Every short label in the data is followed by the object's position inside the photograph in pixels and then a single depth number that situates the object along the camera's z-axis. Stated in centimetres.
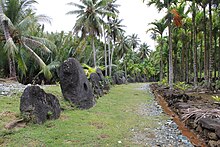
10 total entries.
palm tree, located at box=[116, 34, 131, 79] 3975
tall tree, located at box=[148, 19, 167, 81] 2012
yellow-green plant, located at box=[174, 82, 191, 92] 1666
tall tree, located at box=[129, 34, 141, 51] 5746
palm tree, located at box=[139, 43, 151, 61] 5769
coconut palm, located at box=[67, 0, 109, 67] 2217
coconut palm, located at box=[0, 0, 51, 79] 1485
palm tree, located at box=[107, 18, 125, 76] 3003
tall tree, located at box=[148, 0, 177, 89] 1500
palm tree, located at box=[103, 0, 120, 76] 2869
